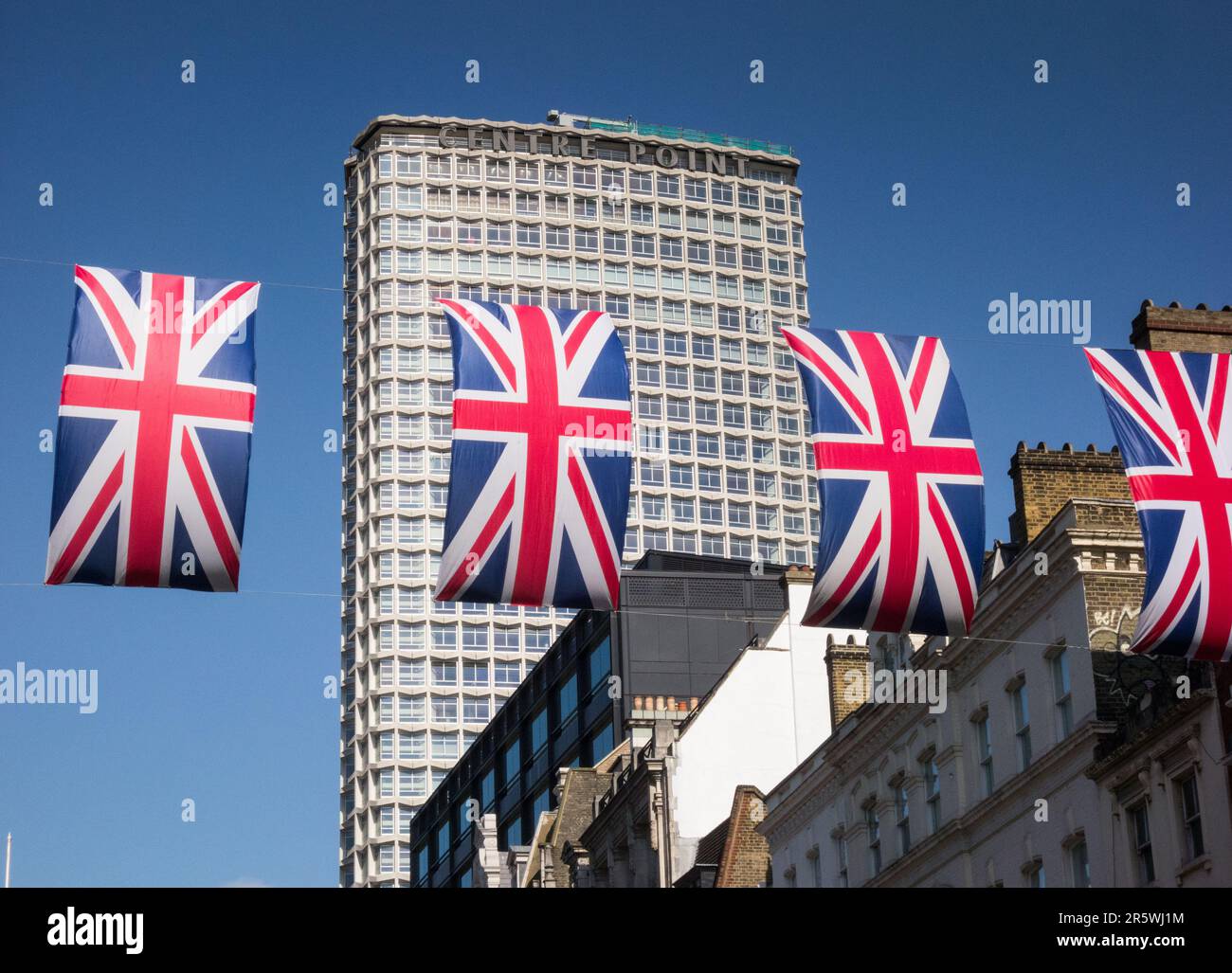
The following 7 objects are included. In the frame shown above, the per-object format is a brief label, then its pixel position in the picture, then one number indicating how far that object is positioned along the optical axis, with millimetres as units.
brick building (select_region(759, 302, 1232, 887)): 35312
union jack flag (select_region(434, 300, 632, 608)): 29391
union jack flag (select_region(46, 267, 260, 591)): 28359
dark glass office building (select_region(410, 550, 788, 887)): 78500
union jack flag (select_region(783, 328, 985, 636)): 30203
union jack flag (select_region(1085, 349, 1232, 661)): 30188
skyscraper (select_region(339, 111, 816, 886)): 166750
